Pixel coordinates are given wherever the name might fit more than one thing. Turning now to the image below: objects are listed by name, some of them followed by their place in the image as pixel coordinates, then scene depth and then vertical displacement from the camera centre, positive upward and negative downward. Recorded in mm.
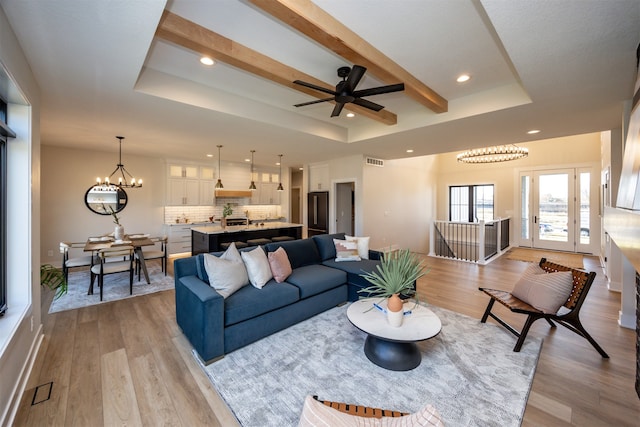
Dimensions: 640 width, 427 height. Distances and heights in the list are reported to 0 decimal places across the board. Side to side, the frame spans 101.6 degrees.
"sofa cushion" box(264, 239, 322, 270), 3779 -593
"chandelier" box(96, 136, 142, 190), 6161 +857
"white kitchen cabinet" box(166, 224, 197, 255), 6887 -685
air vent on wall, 6531 +1304
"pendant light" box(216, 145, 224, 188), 5641 +626
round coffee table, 2150 -1010
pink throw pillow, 3164 -659
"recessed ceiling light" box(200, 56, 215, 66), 2658 +1580
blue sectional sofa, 2340 -941
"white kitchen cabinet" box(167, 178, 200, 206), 6984 +568
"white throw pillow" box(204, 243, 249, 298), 2660 -644
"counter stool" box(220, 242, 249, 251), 5317 -693
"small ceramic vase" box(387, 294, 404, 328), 2275 -870
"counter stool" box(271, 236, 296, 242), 6180 -630
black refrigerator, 7566 -22
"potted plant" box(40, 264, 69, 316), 2953 -850
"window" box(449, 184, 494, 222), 8711 +333
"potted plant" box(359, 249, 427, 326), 2283 -609
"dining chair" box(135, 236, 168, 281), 4766 -788
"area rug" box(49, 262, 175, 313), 3629 -1228
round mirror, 6090 +327
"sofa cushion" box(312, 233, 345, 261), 4262 -567
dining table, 4113 -525
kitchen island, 5273 -496
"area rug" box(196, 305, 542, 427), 1832 -1355
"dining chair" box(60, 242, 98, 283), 4242 -803
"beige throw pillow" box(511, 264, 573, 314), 2523 -783
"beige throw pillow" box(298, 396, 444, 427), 1065 -871
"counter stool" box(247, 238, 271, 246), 5679 -651
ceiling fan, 2469 +1238
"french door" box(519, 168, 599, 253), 6922 +80
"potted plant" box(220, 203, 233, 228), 5925 -39
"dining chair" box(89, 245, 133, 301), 3838 -818
